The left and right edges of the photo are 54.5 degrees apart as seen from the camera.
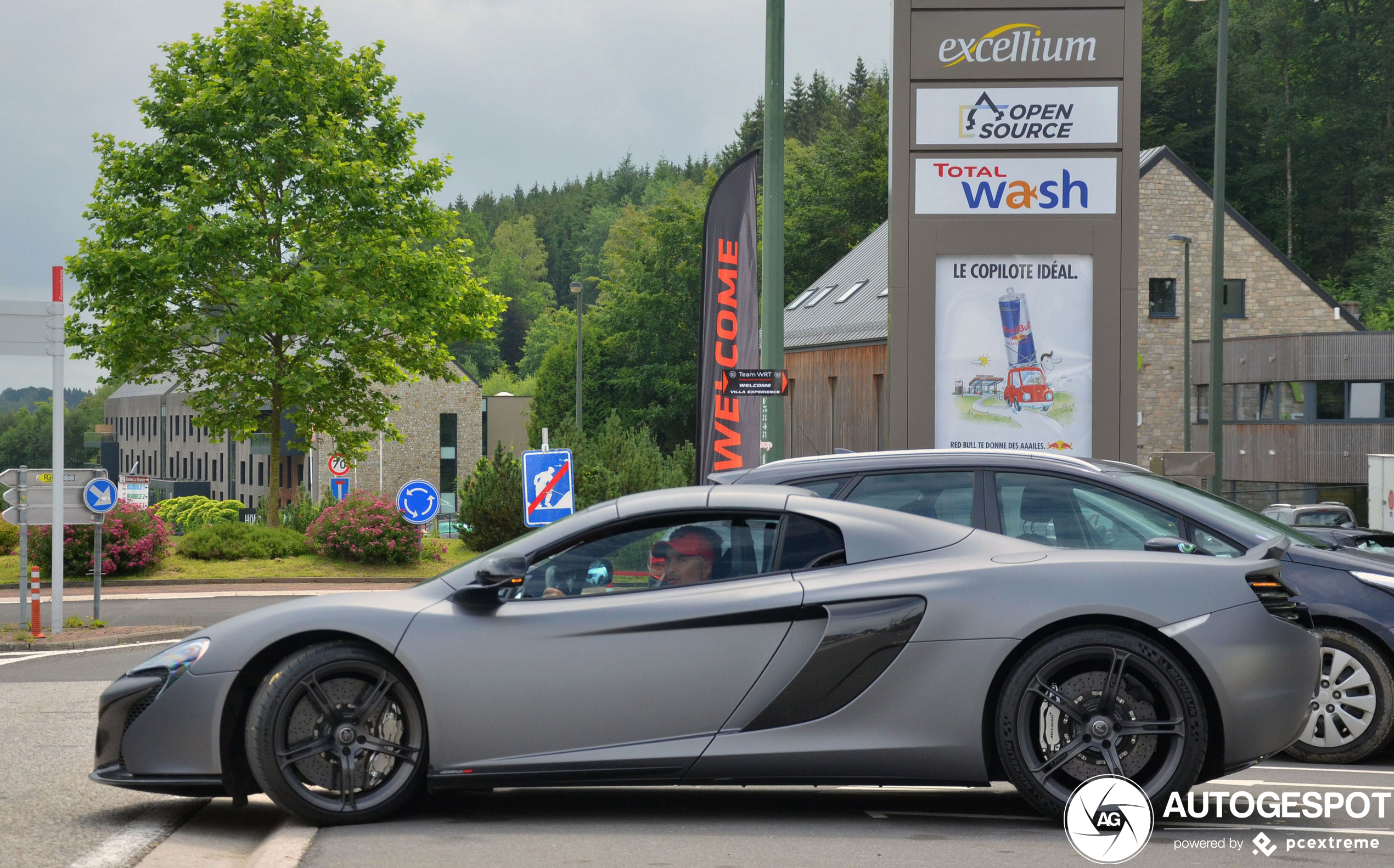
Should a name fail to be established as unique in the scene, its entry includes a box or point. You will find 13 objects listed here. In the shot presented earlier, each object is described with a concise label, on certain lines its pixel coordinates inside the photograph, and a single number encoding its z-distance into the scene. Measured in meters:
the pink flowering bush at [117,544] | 22.41
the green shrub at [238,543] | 25.00
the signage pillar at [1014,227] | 14.05
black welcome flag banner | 13.84
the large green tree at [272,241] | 27.31
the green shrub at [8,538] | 25.75
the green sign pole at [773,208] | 11.99
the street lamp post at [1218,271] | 21.09
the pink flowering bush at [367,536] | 24.56
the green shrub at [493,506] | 26.38
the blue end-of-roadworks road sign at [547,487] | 15.36
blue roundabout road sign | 18.77
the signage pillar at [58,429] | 15.16
